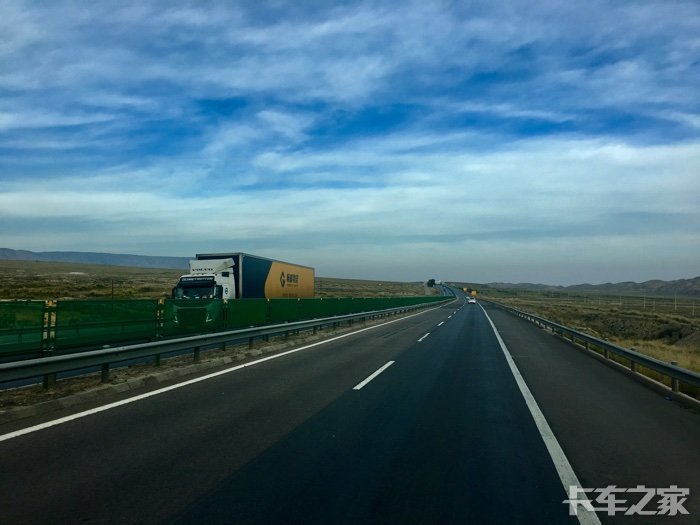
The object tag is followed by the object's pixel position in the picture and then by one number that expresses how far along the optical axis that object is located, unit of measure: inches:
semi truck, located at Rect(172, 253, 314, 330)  990.4
